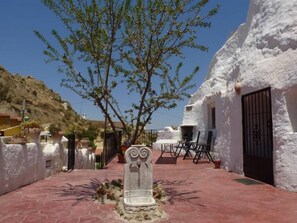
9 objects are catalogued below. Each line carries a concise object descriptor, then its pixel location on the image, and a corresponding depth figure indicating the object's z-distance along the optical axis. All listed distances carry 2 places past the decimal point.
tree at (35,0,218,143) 4.97
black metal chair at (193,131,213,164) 9.41
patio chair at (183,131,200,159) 10.70
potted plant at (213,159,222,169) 8.25
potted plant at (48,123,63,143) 7.69
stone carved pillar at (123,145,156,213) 3.98
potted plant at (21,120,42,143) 6.28
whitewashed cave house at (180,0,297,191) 5.34
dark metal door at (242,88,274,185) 5.96
